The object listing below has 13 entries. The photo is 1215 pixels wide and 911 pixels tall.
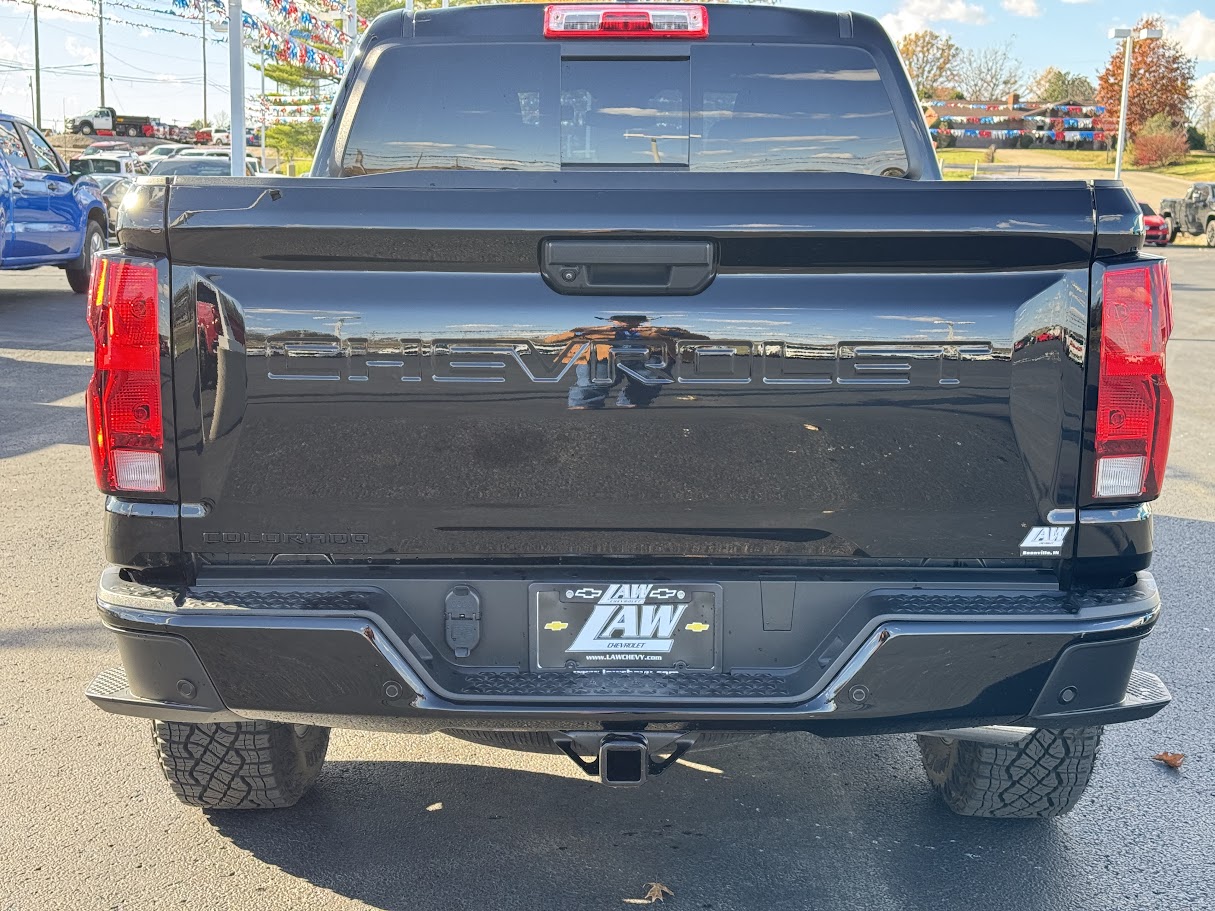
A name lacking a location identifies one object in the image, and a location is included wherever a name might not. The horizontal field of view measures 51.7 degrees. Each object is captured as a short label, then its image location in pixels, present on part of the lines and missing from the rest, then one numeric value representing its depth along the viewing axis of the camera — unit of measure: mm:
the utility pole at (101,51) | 83812
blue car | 14266
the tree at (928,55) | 79562
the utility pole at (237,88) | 16125
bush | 61250
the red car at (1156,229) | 31341
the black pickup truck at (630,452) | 2551
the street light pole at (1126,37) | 35500
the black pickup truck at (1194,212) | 33500
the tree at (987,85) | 86812
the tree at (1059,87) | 90375
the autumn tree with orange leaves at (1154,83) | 69706
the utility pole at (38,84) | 71812
